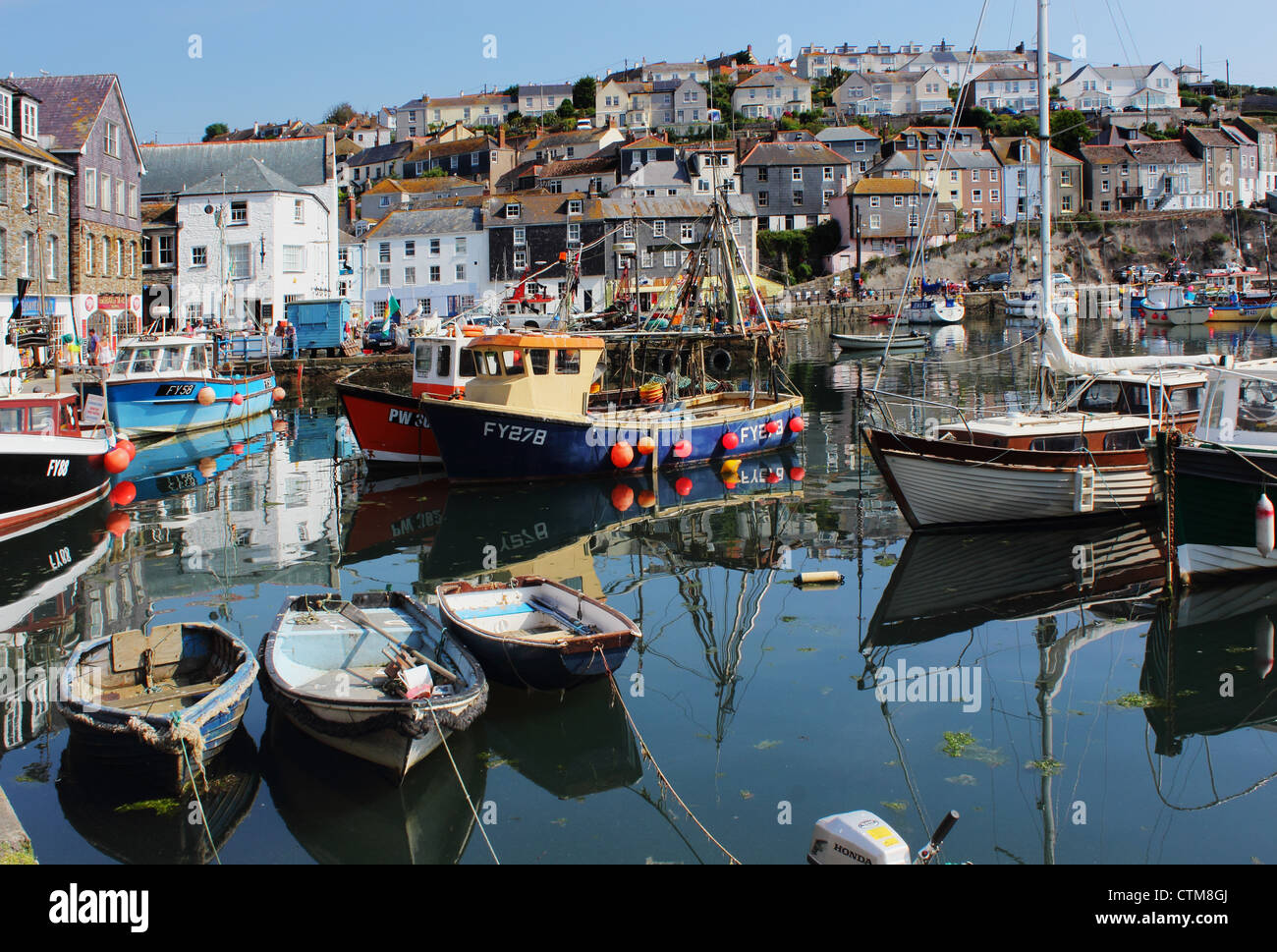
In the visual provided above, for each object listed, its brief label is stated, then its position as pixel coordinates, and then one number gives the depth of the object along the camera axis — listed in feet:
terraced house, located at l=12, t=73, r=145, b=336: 145.48
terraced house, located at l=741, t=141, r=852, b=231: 315.37
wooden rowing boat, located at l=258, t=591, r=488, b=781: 32.50
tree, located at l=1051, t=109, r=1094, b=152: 367.86
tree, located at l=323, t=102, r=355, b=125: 552.00
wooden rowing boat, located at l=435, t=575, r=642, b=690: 37.70
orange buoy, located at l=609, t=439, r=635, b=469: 81.00
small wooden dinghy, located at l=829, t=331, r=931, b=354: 196.75
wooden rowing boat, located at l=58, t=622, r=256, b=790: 32.27
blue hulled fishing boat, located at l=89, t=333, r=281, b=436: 104.06
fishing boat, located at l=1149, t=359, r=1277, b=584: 49.88
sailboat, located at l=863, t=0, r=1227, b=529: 60.64
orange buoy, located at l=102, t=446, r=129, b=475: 76.38
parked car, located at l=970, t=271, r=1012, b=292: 307.37
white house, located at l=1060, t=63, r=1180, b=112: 461.78
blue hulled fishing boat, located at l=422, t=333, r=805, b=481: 77.25
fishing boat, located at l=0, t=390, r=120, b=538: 68.44
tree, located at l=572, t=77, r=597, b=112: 453.99
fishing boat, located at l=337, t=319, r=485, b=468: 84.48
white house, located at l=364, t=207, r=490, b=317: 229.25
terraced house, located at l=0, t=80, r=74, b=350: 127.34
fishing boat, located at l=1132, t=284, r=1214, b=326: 229.86
